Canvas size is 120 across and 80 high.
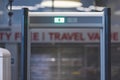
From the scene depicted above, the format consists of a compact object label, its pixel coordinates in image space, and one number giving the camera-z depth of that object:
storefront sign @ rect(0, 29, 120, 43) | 9.52
